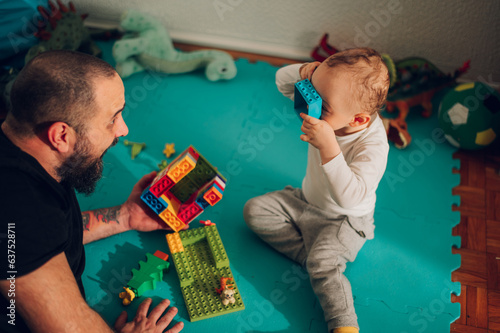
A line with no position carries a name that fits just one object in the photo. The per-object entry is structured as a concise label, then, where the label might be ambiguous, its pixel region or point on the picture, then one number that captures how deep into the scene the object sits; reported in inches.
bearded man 34.6
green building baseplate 48.7
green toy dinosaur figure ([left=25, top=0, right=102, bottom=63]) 71.2
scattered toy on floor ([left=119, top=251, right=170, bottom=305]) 49.3
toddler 42.4
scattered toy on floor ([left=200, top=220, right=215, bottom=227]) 54.5
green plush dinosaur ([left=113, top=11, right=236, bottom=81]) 73.7
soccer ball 62.7
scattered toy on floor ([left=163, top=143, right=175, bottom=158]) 64.0
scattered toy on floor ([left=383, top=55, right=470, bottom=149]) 69.7
